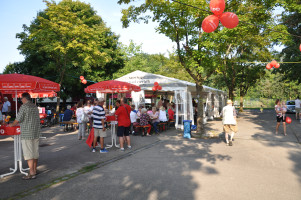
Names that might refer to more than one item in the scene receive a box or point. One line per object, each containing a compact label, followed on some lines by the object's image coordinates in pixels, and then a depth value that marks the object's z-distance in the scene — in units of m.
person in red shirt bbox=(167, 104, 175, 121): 13.70
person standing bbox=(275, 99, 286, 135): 10.99
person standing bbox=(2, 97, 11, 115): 14.18
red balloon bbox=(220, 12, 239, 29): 6.44
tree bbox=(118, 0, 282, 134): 10.25
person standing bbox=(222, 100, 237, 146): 8.95
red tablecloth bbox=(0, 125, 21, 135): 5.20
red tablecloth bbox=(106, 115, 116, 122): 8.39
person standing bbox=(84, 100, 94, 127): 10.18
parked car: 27.81
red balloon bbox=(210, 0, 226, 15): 6.20
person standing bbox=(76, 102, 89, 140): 9.98
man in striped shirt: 7.30
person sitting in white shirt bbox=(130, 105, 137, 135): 11.41
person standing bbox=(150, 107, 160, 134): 11.65
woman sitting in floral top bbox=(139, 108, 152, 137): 11.05
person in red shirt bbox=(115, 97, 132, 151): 7.62
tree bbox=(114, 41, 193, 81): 32.22
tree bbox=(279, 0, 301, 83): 19.77
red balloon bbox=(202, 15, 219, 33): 6.40
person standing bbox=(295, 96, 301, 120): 17.77
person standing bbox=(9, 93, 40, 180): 4.96
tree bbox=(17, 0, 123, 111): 16.52
